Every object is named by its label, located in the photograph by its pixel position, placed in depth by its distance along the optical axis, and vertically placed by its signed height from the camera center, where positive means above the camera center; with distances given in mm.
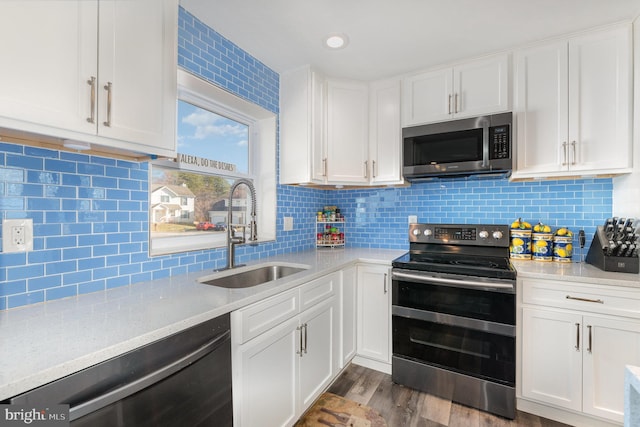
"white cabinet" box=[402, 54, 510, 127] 2107 +931
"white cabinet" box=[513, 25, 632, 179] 1817 +708
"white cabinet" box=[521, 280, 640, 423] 1605 -753
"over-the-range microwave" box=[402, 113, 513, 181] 1998 +483
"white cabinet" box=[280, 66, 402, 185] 2369 +700
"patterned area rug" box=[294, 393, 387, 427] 1762 -1257
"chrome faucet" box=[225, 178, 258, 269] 1836 -152
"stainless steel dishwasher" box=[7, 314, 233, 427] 765 -531
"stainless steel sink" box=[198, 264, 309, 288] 1711 -402
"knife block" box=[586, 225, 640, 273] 1706 -275
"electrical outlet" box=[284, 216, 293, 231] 2537 -84
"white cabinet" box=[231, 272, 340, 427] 1284 -734
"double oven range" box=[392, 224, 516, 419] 1805 -740
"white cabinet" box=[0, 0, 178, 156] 879 +495
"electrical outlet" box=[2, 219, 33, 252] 1076 -84
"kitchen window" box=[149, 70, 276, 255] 1772 +291
